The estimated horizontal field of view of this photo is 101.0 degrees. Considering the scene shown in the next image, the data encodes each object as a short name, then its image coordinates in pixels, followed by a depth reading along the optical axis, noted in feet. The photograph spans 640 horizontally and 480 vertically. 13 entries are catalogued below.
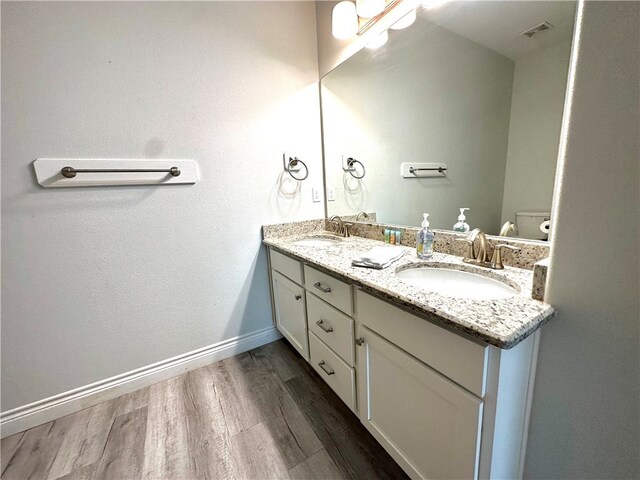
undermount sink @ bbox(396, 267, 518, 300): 2.84
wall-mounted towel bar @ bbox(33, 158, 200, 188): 3.81
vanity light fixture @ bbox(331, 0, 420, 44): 4.05
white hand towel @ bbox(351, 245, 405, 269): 3.30
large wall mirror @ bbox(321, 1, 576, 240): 2.84
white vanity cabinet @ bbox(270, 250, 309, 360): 4.64
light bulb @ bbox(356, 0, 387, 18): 4.18
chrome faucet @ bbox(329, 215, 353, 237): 5.65
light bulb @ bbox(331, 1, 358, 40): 4.63
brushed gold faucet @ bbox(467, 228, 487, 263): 3.24
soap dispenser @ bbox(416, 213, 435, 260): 3.70
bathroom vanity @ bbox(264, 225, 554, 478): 1.99
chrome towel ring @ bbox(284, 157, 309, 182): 5.64
